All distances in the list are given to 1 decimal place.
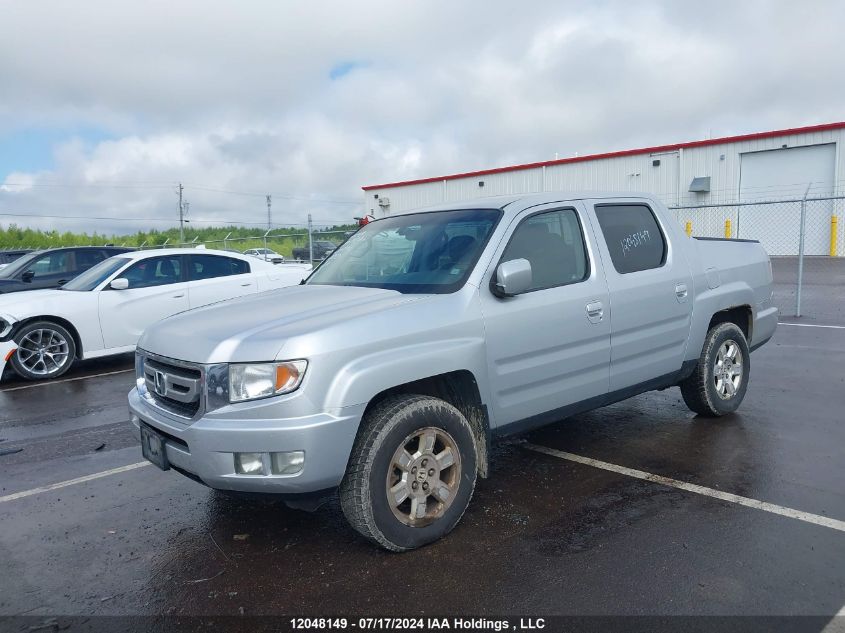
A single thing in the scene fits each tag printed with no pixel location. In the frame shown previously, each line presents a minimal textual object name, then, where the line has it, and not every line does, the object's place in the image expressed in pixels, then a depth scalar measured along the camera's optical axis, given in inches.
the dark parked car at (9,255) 714.8
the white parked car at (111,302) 333.7
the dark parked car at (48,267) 446.9
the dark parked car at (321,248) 989.8
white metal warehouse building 1010.1
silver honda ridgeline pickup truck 122.3
